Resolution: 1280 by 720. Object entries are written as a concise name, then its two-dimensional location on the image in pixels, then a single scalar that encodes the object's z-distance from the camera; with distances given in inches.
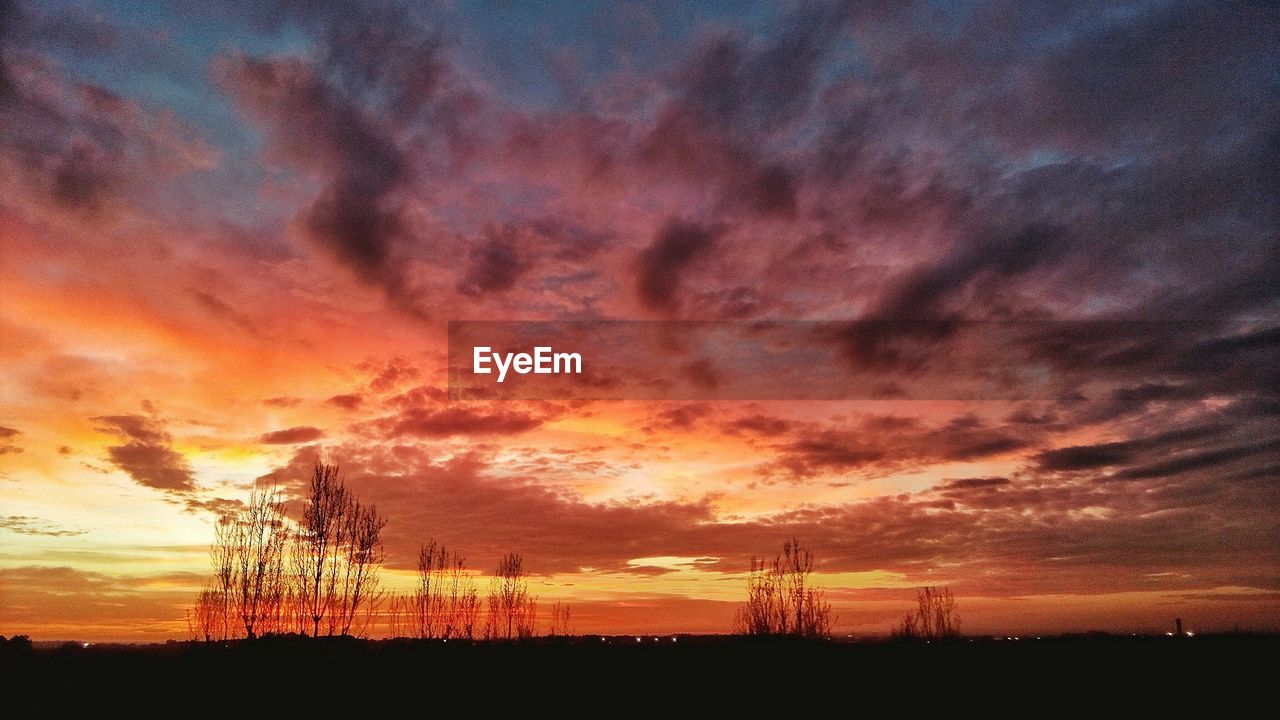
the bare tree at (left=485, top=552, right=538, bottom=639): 2261.3
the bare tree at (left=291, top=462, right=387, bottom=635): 1622.8
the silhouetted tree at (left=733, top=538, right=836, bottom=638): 1847.9
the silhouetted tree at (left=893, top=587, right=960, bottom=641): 1946.4
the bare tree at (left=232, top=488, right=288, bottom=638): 1616.6
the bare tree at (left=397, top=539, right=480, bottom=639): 2158.0
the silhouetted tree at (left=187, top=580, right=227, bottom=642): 1655.1
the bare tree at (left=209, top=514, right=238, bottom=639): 1642.5
